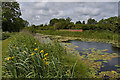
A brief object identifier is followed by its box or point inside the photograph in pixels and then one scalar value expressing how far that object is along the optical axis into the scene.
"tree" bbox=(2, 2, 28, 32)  16.48
